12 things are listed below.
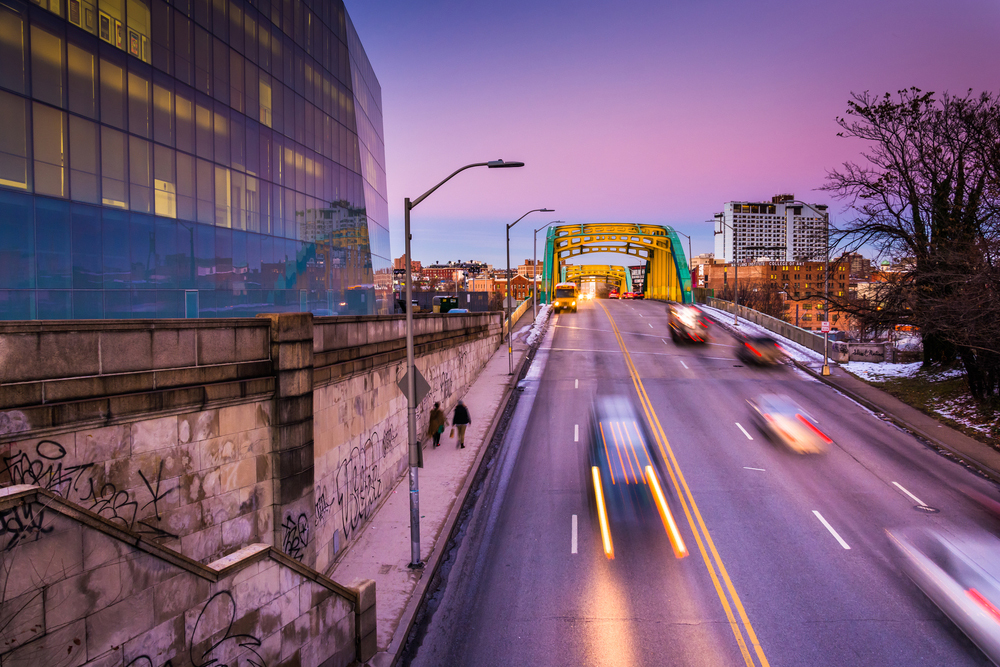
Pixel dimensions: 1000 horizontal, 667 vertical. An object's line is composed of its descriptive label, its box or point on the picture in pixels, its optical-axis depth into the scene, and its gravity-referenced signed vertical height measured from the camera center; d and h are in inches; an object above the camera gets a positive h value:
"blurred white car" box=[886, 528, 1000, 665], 365.7 -200.6
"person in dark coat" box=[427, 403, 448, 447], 770.8 -161.2
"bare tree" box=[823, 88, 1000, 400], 768.9 +147.7
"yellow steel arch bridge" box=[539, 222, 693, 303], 3127.5 +415.3
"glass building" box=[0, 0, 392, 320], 649.0 +226.8
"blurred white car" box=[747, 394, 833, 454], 761.0 -174.2
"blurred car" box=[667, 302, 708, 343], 1754.4 -57.2
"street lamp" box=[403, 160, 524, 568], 439.8 -97.0
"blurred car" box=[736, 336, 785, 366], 1369.3 -114.1
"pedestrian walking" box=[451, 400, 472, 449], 753.6 -150.1
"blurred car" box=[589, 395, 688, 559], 545.6 -192.5
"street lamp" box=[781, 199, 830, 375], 1123.3 -5.2
